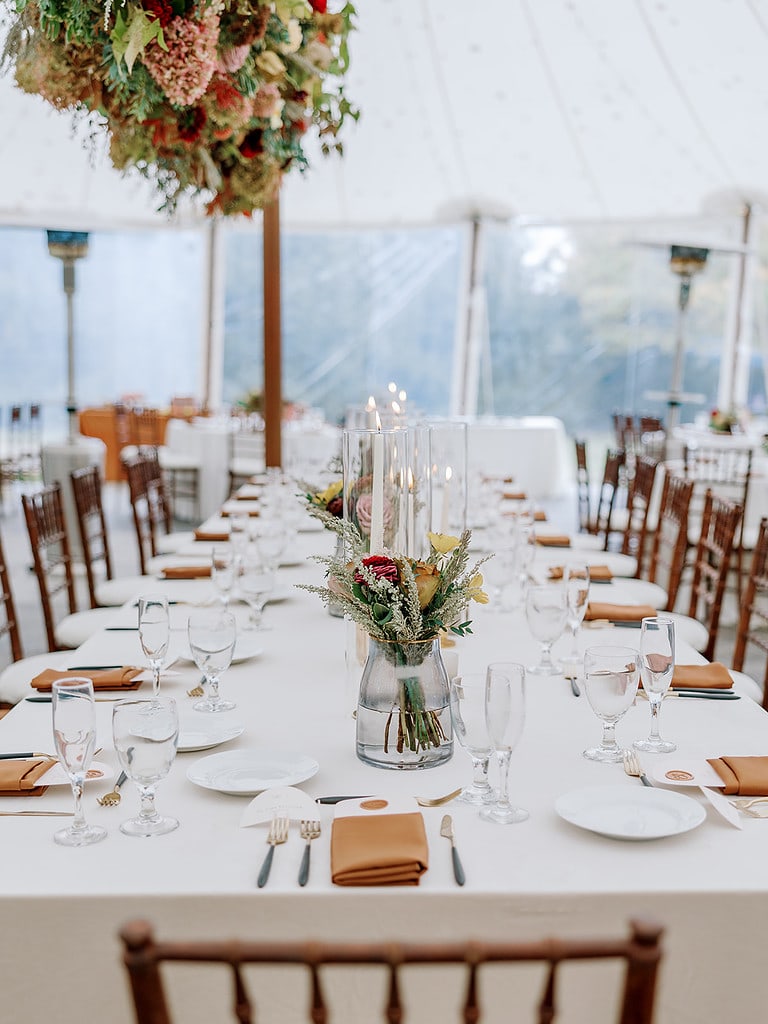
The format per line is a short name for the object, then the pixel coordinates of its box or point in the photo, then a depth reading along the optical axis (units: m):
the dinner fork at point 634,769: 1.71
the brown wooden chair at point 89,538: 4.01
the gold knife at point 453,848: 1.37
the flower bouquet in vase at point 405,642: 1.72
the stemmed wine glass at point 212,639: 1.98
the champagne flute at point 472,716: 1.53
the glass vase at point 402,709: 1.75
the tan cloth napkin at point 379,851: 1.37
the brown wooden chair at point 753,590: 3.15
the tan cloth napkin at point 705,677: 2.19
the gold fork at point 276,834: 1.43
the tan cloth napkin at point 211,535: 3.87
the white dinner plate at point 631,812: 1.50
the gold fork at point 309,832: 1.44
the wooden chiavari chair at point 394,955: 0.90
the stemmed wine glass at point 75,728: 1.47
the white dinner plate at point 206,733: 1.82
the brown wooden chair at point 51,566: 3.48
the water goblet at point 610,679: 1.70
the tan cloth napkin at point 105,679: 2.16
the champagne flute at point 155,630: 2.11
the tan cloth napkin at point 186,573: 3.22
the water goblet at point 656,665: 1.86
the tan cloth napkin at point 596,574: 3.21
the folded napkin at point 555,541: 3.88
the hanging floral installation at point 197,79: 2.52
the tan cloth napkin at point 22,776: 1.63
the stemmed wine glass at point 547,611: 2.16
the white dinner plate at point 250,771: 1.65
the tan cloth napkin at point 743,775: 1.65
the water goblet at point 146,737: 1.43
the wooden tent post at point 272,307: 5.08
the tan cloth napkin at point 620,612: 2.77
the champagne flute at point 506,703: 1.50
